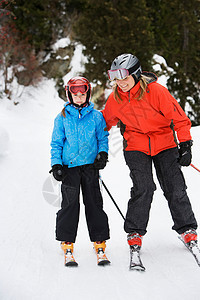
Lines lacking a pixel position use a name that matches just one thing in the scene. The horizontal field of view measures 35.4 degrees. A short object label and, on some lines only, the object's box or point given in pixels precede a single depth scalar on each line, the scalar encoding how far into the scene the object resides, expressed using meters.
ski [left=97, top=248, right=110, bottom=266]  2.55
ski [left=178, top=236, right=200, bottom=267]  2.45
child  2.76
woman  2.66
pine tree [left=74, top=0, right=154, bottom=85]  14.40
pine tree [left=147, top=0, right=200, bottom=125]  17.05
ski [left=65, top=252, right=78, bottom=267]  2.56
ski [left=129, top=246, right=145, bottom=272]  2.39
